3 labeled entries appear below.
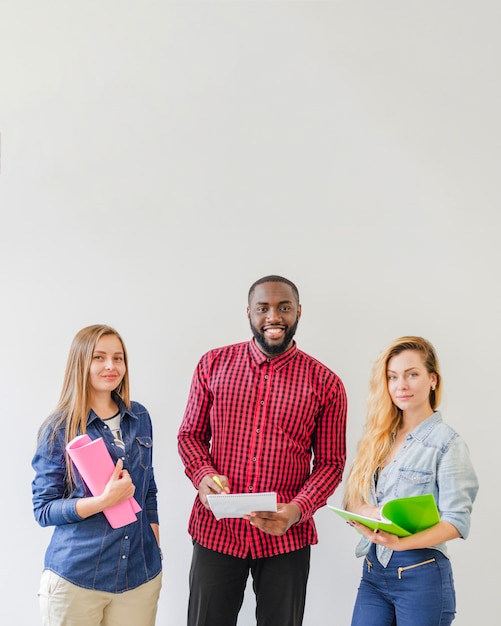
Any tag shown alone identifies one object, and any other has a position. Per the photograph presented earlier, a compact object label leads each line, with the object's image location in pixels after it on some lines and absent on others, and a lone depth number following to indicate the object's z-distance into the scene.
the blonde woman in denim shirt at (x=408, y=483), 2.08
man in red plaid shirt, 2.39
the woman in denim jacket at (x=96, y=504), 2.20
